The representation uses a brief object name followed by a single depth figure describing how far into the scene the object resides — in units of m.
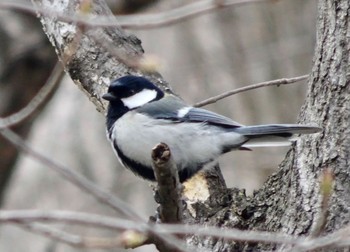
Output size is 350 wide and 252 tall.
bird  3.88
